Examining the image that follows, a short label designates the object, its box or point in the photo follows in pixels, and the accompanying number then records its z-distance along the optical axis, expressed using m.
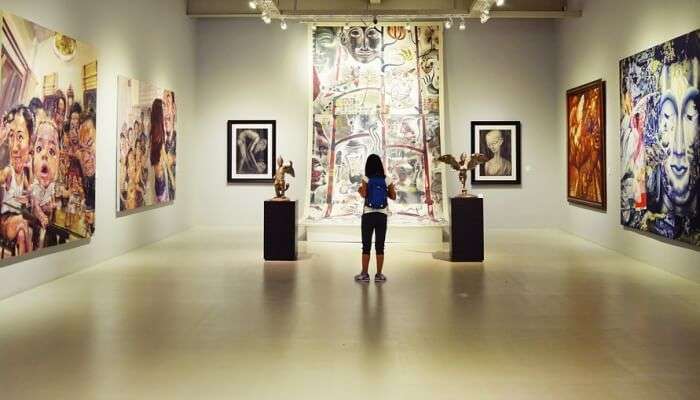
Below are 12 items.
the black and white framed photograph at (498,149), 19.47
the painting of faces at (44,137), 9.20
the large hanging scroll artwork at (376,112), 18.67
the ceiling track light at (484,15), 15.90
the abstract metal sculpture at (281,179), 13.66
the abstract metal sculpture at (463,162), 13.52
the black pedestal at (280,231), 13.09
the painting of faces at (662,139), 10.66
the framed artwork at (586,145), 15.20
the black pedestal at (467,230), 12.95
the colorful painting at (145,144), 13.74
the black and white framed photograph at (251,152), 19.67
